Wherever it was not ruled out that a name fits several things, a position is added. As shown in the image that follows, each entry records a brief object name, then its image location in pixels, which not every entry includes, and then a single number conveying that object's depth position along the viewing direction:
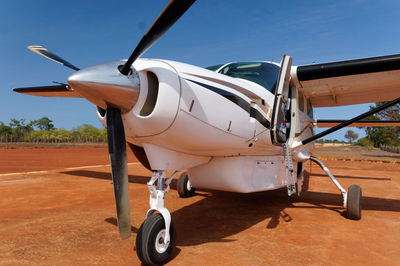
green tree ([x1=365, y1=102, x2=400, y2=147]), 31.70
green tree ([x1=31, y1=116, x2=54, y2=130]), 99.75
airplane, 2.56
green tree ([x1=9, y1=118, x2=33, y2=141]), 74.06
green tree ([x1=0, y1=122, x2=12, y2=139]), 71.88
